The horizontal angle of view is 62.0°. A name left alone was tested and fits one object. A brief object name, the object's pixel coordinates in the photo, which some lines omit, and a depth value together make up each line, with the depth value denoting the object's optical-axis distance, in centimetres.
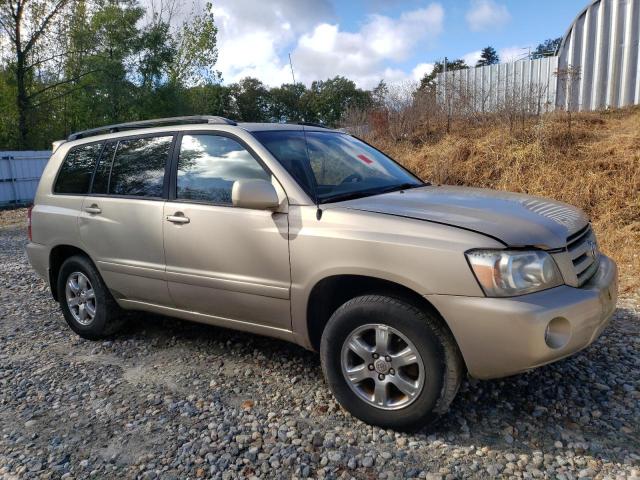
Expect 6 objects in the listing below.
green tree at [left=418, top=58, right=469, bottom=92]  1210
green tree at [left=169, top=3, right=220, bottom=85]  2694
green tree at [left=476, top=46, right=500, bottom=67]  5724
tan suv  271
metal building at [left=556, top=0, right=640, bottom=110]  1099
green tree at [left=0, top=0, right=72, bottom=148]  1977
